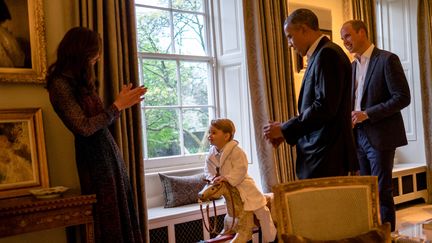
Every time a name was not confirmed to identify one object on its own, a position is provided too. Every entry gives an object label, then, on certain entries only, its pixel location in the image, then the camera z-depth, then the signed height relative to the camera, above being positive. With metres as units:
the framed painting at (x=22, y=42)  2.46 +0.47
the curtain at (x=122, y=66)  2.68 +0.31
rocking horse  2.55 -0.65
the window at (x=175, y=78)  3.52 +0.29
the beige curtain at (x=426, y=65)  4.88 +0.34
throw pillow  3.33 -0.61
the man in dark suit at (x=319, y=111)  1.91 -0.04
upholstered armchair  1.57 -0.39
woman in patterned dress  2.07 -0.04
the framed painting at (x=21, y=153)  2.38 -0.17
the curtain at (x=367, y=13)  4.68 +0.95
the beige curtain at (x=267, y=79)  3.54 +0.22
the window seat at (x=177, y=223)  3.00 -0.80
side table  1.96 -0.44
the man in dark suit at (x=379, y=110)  2.77 -0.08
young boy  2.60 -0.38
